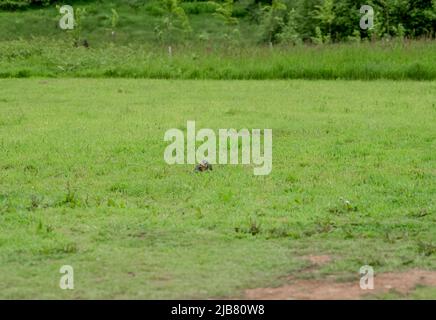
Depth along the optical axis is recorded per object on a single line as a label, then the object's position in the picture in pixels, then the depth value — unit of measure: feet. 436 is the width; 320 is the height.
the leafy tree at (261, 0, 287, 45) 119.34
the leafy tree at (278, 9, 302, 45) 105.11
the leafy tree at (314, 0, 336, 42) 108.06
